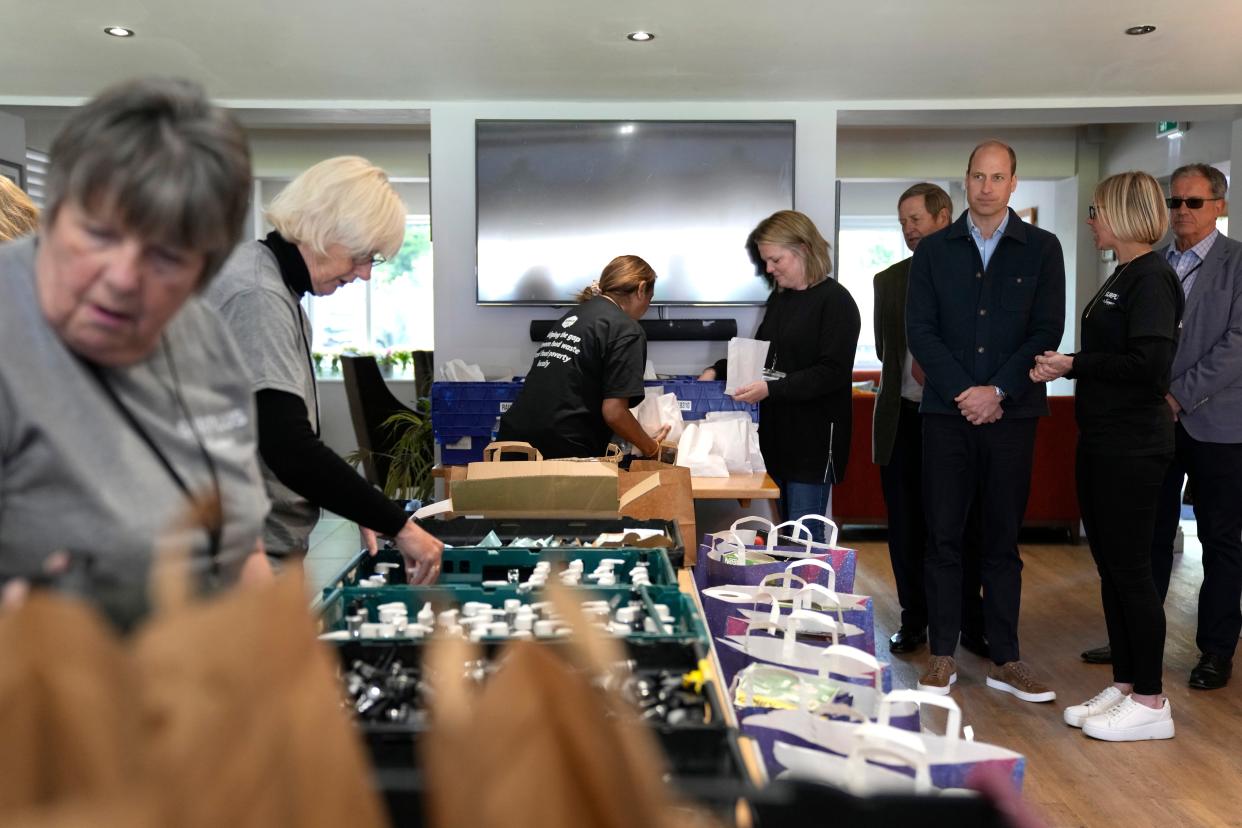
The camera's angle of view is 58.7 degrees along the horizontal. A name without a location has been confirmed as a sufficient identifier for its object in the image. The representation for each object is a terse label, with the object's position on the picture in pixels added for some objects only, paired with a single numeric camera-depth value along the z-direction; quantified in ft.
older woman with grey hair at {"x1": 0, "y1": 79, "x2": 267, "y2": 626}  2.72
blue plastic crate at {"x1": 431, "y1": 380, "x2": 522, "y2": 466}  14.48
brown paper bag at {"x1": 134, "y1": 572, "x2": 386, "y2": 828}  1.47
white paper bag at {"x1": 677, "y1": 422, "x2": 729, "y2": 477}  12.05
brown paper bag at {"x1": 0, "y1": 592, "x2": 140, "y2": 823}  1.43
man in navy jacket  11.30
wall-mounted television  17.66
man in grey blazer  12.06
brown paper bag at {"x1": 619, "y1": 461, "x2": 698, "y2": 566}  8.66
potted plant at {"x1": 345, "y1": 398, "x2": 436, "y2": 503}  19.44
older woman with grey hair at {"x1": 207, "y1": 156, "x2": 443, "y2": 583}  5.76
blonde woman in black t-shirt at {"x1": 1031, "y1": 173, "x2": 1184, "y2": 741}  10.34
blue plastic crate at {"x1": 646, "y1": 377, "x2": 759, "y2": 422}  13.85
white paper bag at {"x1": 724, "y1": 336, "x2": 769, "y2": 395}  13.12
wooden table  11.00
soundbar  17.52
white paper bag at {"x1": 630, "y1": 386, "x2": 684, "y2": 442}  12.83
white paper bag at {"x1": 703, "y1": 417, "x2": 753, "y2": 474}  12.37
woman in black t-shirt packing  11.47
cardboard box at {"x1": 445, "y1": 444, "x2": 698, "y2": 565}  8.38
